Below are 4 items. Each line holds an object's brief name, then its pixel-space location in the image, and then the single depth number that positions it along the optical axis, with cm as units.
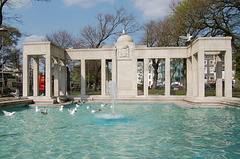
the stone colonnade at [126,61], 1962
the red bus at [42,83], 3141
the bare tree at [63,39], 3762
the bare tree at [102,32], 3609
